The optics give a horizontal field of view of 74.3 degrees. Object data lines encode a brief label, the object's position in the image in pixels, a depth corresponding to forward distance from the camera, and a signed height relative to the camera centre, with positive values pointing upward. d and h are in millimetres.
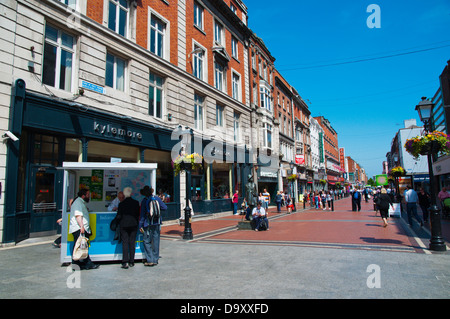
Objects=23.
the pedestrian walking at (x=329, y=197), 25600 -940
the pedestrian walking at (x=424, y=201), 14945 -791
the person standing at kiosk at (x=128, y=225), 6969 -891
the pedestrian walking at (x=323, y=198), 27178 -1101
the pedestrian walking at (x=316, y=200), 29092 -1348
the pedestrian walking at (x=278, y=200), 24767 -1141
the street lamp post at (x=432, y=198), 8008 -364
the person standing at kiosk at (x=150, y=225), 7062 -921
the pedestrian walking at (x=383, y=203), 12852 -751
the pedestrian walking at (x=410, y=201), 13016 -712
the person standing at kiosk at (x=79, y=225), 6672 -824
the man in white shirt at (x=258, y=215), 13102 -1256
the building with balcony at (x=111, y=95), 9844 +4308
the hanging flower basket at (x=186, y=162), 11570 +986
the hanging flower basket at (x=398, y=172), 26203 +1205
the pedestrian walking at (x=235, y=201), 22672 -1073
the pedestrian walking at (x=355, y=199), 24453 -1123
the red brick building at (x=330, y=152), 71888 +8953
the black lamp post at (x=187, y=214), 10945 -986
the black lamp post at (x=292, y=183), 38881 +453
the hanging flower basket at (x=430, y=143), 9336 +1324
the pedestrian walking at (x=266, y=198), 21341 -869
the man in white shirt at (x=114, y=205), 7974 -466
